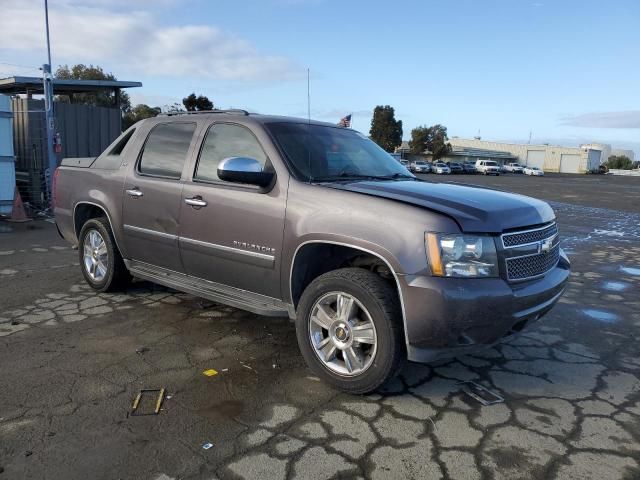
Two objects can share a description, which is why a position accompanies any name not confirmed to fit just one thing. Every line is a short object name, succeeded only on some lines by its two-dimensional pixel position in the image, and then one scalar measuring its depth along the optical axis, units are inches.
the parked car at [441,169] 2164.2
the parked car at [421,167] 2138.3
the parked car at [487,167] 2345.0
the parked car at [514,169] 2709.2
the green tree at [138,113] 1595.7
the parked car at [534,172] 2386.7
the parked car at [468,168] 2388.8
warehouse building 3489.2
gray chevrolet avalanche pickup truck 122.2
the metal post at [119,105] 560.3
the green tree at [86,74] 1610.7
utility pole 417.7
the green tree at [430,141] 3036.4
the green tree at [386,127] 2987.2
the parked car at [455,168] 2351.9
